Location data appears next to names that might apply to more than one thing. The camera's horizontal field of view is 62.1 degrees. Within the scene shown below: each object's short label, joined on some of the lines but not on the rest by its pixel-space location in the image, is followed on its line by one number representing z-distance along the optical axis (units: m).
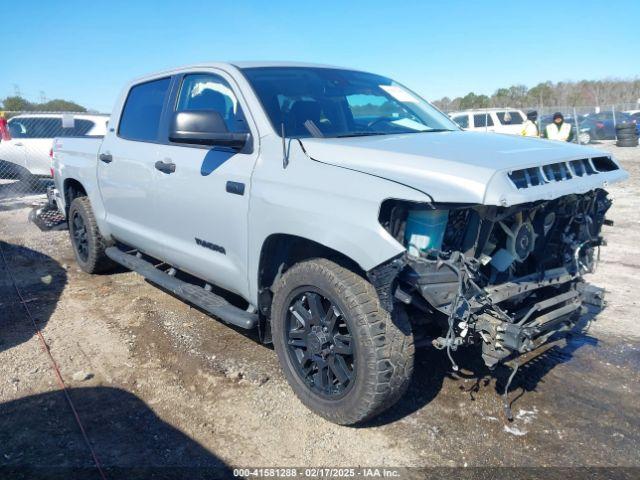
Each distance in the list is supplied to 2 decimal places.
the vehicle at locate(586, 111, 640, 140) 25.36
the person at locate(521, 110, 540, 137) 12.66
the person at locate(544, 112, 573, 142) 12.77
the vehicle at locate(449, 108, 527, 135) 20.18
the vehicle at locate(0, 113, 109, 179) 11.80
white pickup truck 2.57
